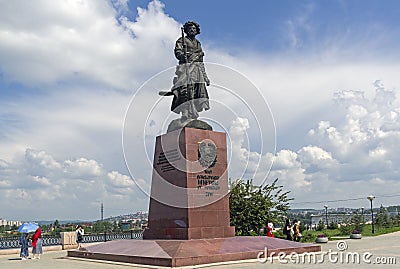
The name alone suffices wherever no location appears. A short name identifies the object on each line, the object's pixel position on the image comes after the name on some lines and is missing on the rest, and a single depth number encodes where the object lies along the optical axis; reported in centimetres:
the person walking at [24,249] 1777
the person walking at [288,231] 2062
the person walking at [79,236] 2084
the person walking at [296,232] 2075
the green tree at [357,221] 3356
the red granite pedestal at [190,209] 1400
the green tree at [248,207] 2384
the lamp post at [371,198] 3222
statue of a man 1745
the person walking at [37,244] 1794
